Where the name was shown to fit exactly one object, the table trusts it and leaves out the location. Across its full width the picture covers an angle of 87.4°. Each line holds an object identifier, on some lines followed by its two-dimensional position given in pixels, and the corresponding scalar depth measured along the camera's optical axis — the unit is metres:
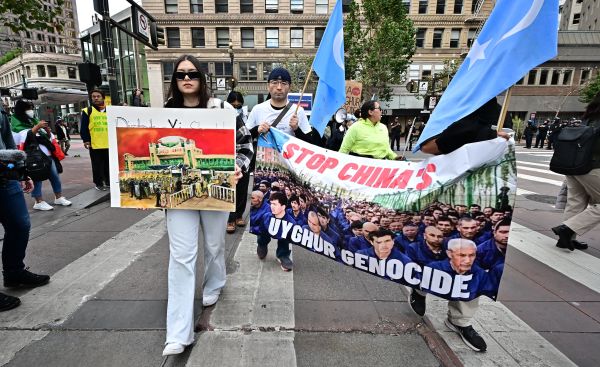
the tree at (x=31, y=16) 4.95
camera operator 2.52
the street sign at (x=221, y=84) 21.02
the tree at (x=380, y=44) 24.76
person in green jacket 4.47
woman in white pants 2.20
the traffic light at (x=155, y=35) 9.00
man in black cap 3.36
